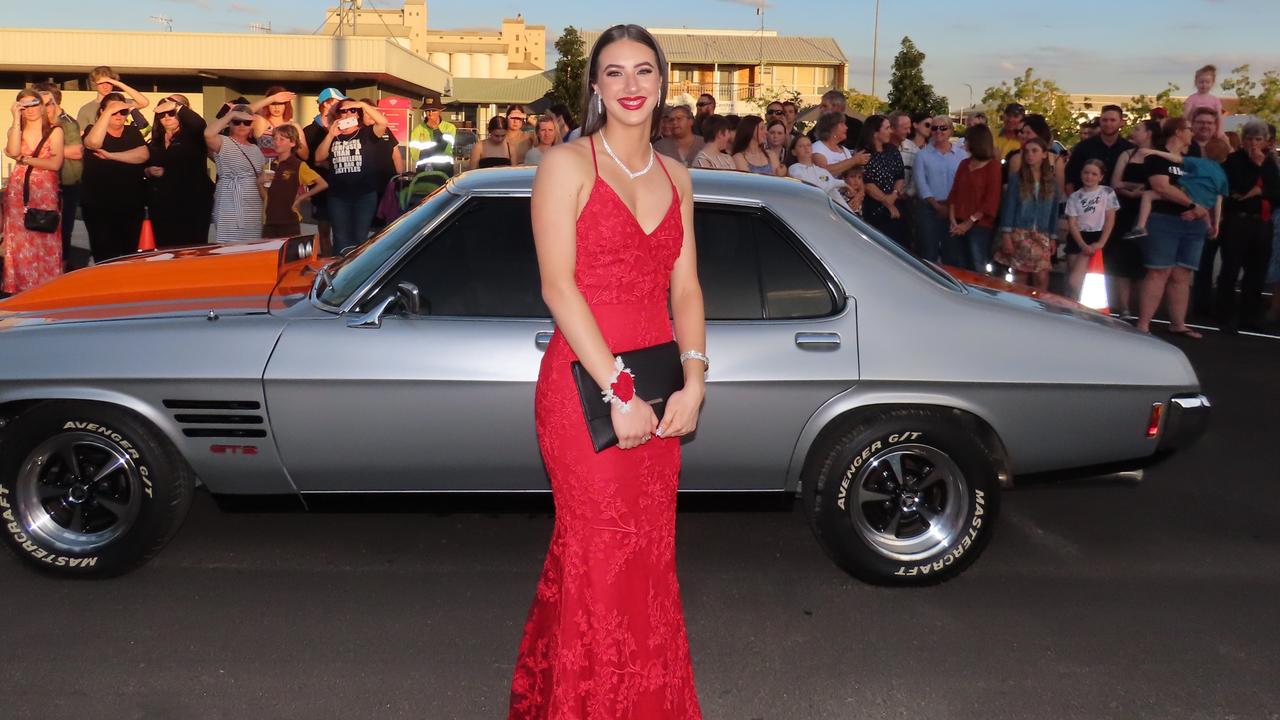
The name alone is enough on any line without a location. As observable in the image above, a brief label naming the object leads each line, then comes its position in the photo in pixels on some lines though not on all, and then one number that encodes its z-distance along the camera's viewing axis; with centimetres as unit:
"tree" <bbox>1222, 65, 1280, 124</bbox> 3678
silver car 430
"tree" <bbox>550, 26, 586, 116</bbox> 6581
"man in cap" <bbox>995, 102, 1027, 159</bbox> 1182
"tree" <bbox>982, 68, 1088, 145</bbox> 3931
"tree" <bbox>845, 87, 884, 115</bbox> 6234
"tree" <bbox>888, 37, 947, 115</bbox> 5422
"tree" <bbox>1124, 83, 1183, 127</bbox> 3919
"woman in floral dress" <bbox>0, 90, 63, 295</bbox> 909
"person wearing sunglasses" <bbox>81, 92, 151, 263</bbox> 923
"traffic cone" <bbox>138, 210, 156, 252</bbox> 1002
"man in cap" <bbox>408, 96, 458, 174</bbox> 1656
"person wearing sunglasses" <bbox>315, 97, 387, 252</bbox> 981
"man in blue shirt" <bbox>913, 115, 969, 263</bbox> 1073
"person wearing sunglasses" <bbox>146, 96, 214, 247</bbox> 946
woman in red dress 271
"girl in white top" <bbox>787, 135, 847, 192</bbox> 994
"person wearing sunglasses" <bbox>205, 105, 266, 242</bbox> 955
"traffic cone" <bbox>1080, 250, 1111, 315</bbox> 1000
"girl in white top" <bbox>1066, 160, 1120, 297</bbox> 1071
